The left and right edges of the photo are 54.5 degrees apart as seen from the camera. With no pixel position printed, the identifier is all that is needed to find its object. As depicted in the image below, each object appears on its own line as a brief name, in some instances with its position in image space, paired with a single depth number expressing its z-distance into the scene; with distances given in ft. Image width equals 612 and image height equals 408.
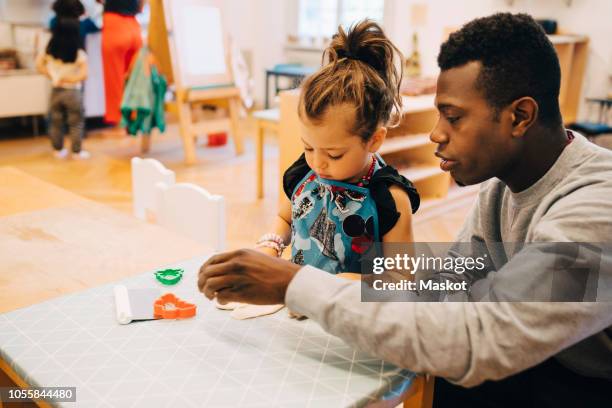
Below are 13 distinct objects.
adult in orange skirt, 16.96
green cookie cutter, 3.94
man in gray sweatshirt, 2.67
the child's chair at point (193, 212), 5.34
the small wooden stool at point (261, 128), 13.03
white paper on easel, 15.07
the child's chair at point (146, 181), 6.11
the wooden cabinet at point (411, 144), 11.58
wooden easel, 15.38
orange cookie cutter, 3.48
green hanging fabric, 15.52
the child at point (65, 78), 15.71
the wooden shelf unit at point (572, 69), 15.87
